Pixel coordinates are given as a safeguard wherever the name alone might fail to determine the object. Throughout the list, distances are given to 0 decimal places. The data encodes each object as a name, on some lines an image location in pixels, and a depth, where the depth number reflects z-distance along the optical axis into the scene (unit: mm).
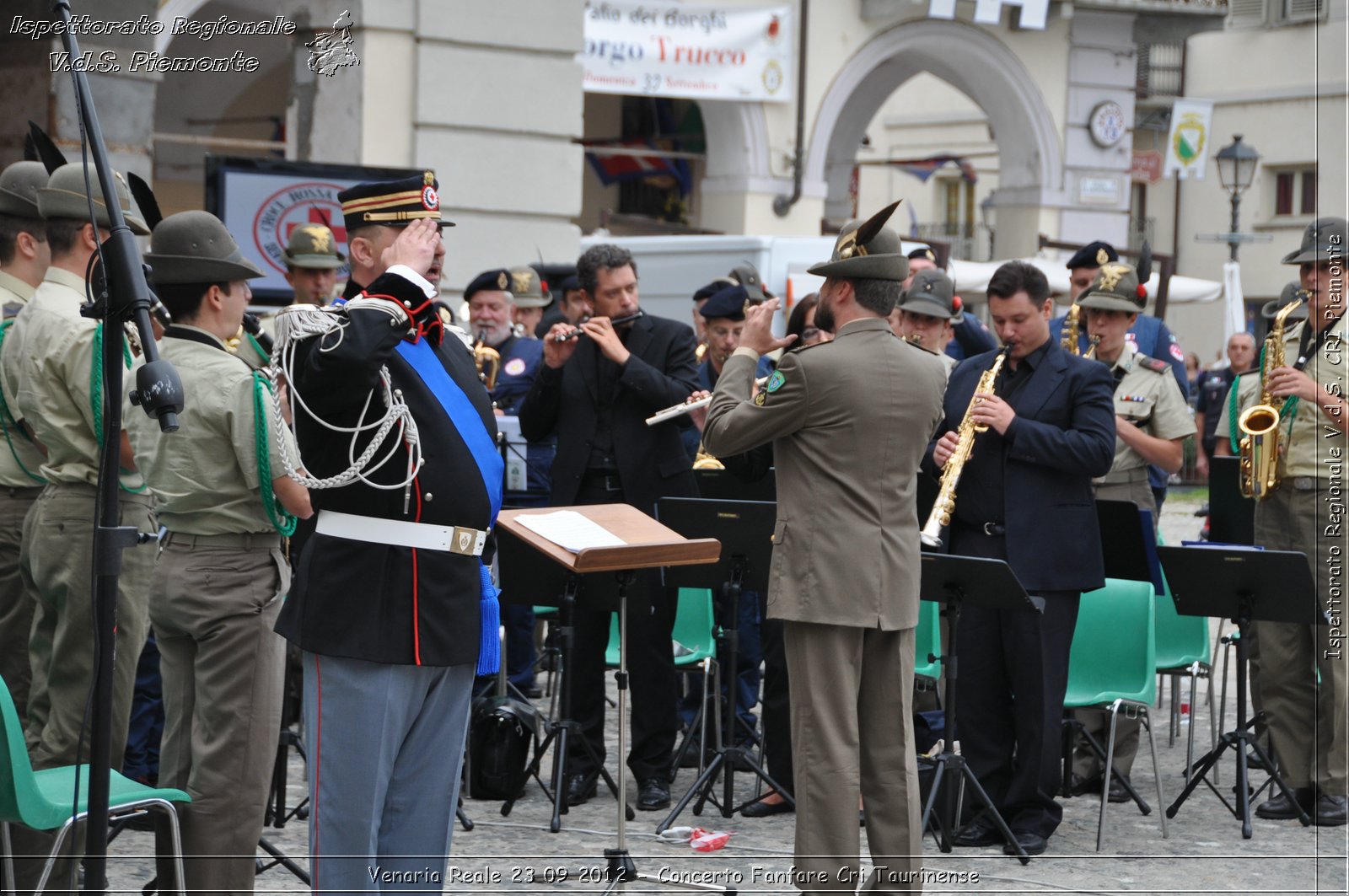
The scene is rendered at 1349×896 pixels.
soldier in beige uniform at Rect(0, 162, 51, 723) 10711
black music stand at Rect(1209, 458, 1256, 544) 15391
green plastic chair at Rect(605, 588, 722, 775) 14337
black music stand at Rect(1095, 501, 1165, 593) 13555
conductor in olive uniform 9734
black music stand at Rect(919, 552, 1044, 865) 11320
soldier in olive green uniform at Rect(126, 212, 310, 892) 9148
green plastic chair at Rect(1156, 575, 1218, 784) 14758
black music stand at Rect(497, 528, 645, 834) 12555
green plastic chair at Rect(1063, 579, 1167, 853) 13211
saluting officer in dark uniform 7762
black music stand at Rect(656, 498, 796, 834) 12305
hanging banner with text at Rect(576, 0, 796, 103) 41375
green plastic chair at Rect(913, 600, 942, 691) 14250
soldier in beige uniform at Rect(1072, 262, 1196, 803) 14273
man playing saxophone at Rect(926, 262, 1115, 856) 12086
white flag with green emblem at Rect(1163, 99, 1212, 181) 52656
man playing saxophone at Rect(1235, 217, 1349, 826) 13477
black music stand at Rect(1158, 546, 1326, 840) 12578
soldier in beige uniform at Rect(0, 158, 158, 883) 9953
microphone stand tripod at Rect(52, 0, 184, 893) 6508
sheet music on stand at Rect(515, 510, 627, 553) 9656
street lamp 40187
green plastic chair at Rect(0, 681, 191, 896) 8039
